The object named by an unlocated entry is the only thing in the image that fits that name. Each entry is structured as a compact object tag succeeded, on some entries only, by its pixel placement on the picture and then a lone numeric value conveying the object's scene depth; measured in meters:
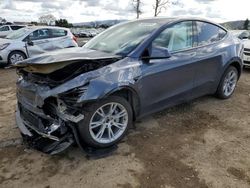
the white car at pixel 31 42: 6.67
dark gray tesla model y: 2.28
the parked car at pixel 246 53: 5.83
